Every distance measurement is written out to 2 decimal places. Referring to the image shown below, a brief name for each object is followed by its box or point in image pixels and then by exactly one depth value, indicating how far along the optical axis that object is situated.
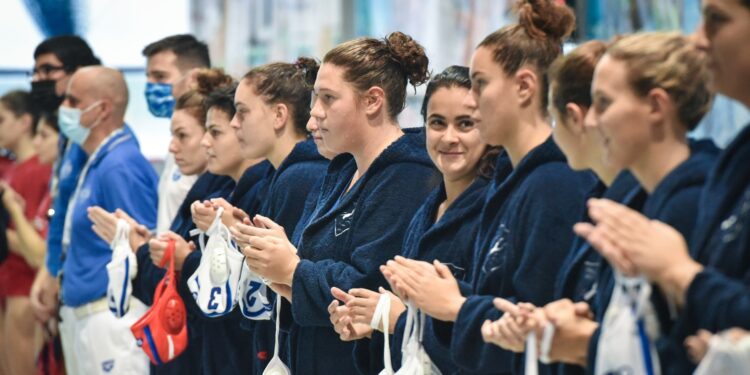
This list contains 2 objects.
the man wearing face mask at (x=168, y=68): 12.76
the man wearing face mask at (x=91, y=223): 11.26
